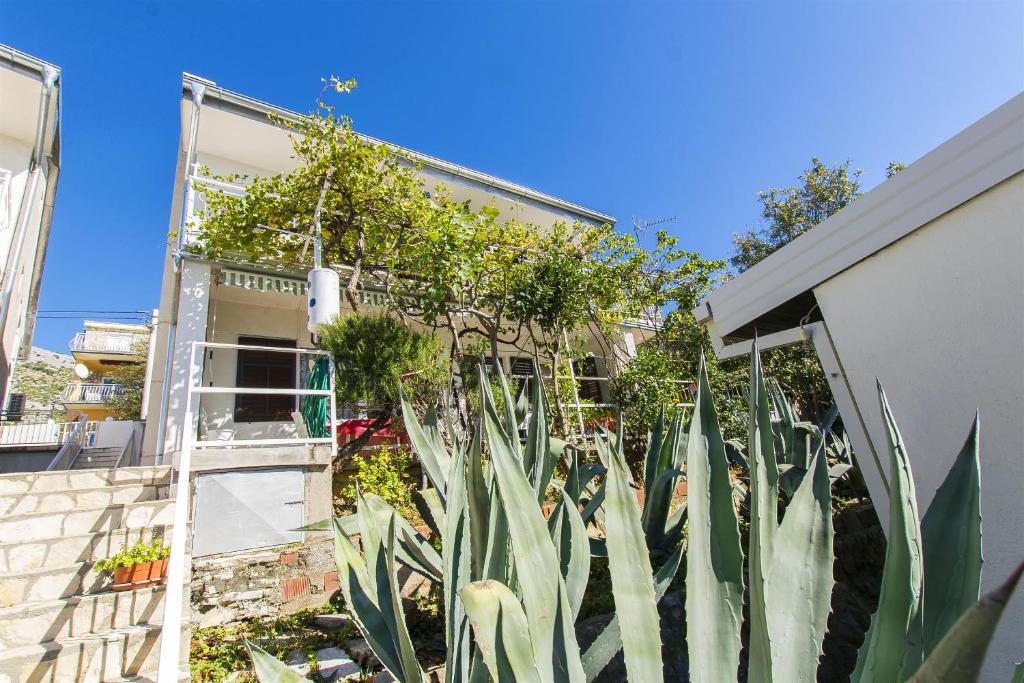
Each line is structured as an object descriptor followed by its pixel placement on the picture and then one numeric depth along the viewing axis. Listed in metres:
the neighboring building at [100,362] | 30.72
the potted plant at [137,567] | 3.33
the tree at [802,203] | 15.50
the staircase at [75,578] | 2.79
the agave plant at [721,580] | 0.93
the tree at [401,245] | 6.74
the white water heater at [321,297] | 5.59
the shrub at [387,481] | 5.07
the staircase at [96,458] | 10.35
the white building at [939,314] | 2.27
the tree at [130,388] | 24.77
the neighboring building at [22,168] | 7.09
